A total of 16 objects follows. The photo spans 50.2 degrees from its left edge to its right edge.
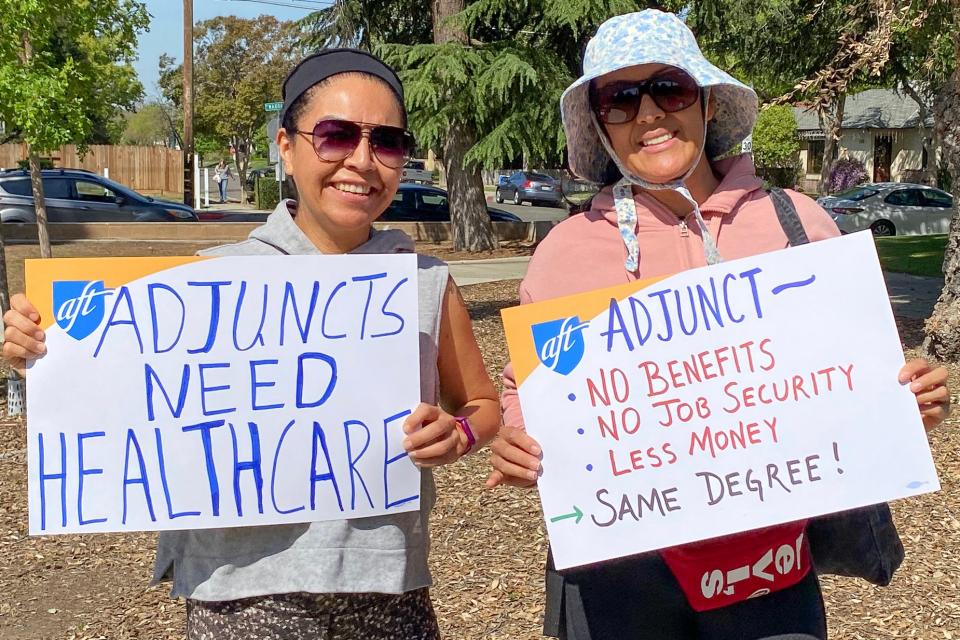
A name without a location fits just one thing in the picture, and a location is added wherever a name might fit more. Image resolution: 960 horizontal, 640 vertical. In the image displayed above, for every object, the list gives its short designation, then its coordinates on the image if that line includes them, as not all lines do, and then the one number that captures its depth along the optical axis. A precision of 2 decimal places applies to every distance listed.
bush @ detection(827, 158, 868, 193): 36.59
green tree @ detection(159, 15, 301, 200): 45.12
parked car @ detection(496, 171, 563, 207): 39.50
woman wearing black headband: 2.06
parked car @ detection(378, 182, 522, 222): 21.28
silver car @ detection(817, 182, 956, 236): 23.30
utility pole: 28.02
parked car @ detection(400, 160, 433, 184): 46.50
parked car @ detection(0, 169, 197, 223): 19.62
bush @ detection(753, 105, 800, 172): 38.91
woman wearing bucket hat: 2.12
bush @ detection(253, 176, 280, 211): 31.94
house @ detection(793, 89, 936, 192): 43.72
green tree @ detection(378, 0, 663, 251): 11.97
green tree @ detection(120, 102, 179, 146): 74.50
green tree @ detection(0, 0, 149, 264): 6.24
